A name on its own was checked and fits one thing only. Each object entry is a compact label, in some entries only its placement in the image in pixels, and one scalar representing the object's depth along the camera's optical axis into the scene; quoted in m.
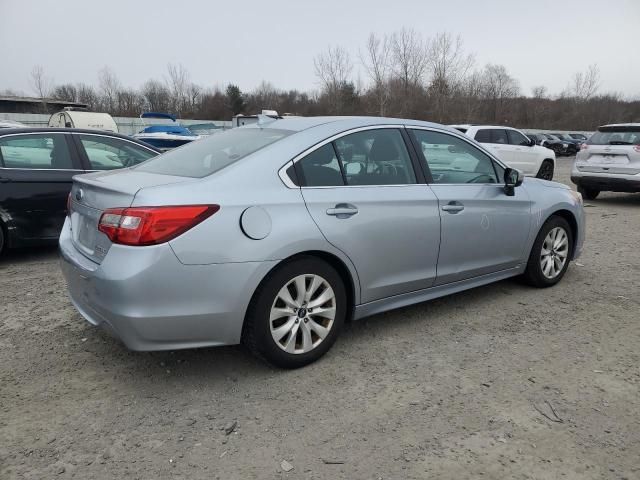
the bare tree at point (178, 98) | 61.38
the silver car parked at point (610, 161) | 9.98
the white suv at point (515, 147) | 13.76
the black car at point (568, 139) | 37.28
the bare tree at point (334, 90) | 40.59
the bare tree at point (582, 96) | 73.81
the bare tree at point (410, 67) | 38.72
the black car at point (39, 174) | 5.43
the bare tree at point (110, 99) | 60.22
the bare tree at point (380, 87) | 37.31
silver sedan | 2.70
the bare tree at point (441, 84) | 39.16
